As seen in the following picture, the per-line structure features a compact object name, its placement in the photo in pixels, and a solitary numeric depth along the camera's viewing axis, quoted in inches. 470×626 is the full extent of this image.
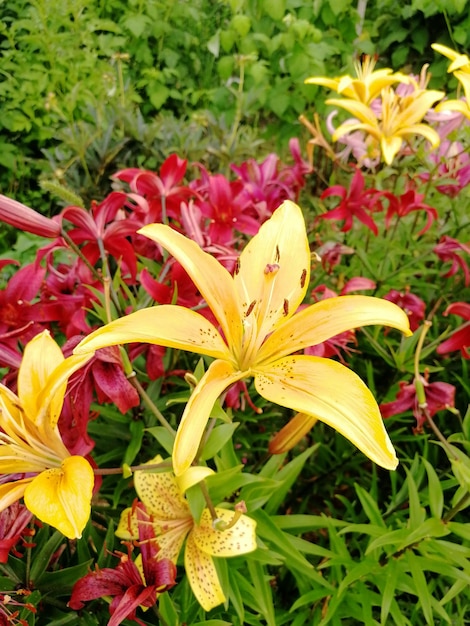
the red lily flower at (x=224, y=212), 35.0
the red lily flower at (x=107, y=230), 29.2
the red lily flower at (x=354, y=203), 41.1
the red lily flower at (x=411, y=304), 39.3
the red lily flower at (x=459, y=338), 32.3
